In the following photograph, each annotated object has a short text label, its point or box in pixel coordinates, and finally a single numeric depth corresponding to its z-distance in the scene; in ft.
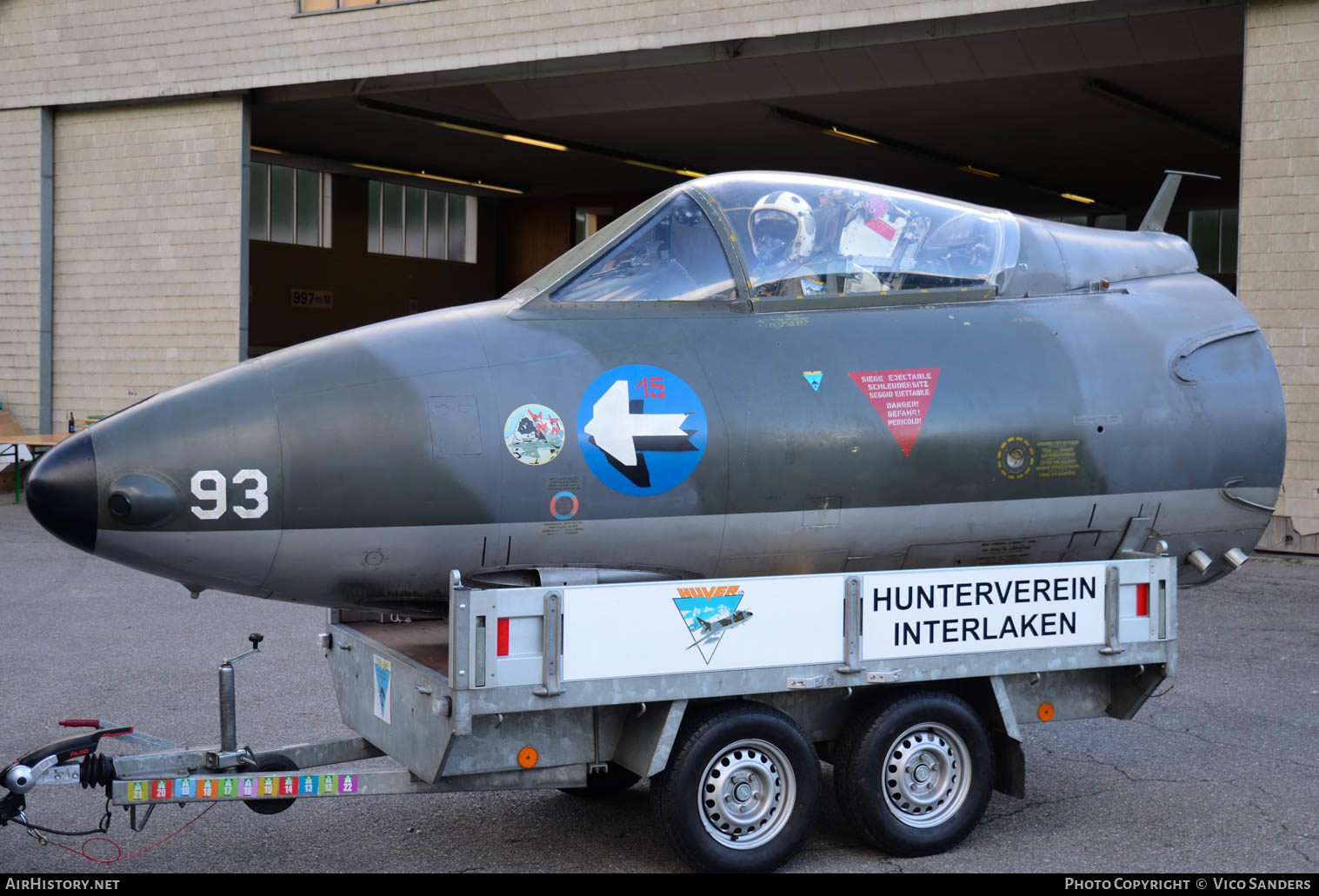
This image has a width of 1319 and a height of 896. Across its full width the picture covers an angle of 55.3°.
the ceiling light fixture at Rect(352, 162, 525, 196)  101.81
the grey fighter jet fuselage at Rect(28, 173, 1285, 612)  15.24
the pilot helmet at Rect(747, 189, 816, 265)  17.90
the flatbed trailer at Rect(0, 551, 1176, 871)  14.57
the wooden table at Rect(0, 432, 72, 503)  61.93
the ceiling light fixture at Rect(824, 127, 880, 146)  76.13
